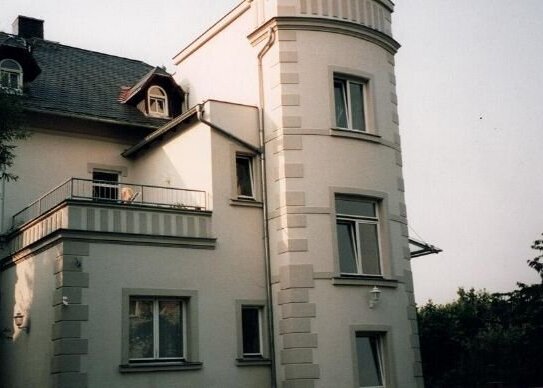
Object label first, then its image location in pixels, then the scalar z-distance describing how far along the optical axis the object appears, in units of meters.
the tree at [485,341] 30.25
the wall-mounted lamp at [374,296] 16.86
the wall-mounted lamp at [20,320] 16.23
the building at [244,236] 15.16
